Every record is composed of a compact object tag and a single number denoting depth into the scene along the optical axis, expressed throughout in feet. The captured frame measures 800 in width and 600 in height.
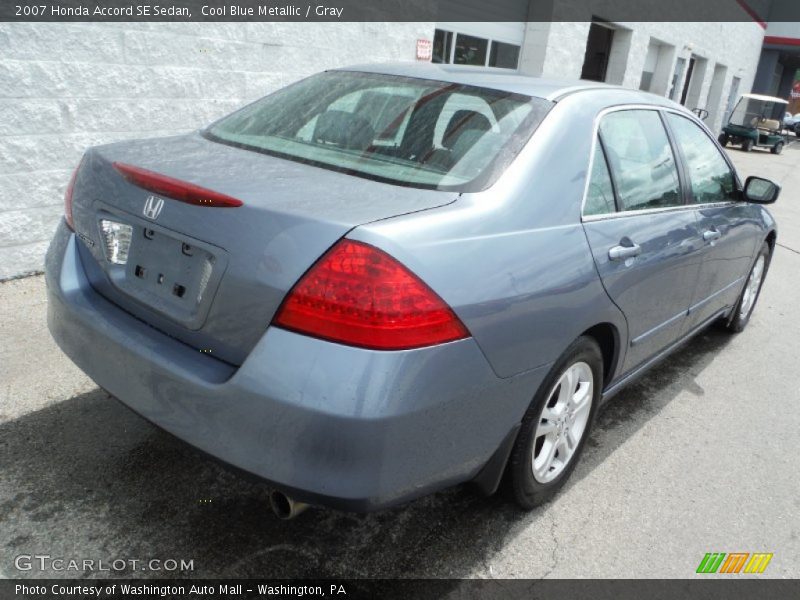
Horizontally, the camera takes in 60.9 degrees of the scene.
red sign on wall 25.09
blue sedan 5.89
